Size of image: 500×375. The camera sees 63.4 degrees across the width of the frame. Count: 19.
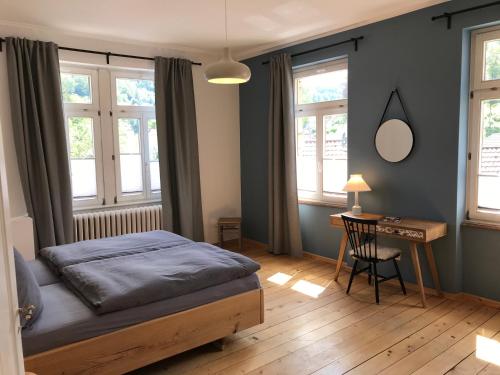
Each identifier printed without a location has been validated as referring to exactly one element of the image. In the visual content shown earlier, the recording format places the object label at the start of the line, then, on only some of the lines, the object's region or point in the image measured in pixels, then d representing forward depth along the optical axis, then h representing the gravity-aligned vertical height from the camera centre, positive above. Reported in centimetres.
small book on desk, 363 -66
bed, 213 -100
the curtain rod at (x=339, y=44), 409 +110
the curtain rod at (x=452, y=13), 314 +107
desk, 332 -74
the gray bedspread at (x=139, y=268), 241 -79
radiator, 445 -78
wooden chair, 349 -91
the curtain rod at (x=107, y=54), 431 +112
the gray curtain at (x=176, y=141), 485 +13
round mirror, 376 +6
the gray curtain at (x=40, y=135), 395 +21
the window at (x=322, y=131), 448 +20
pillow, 214 -74
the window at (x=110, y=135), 452 +22
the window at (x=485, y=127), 333 +14
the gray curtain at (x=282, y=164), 475 -18
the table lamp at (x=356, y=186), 393 -38
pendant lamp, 275 +54
